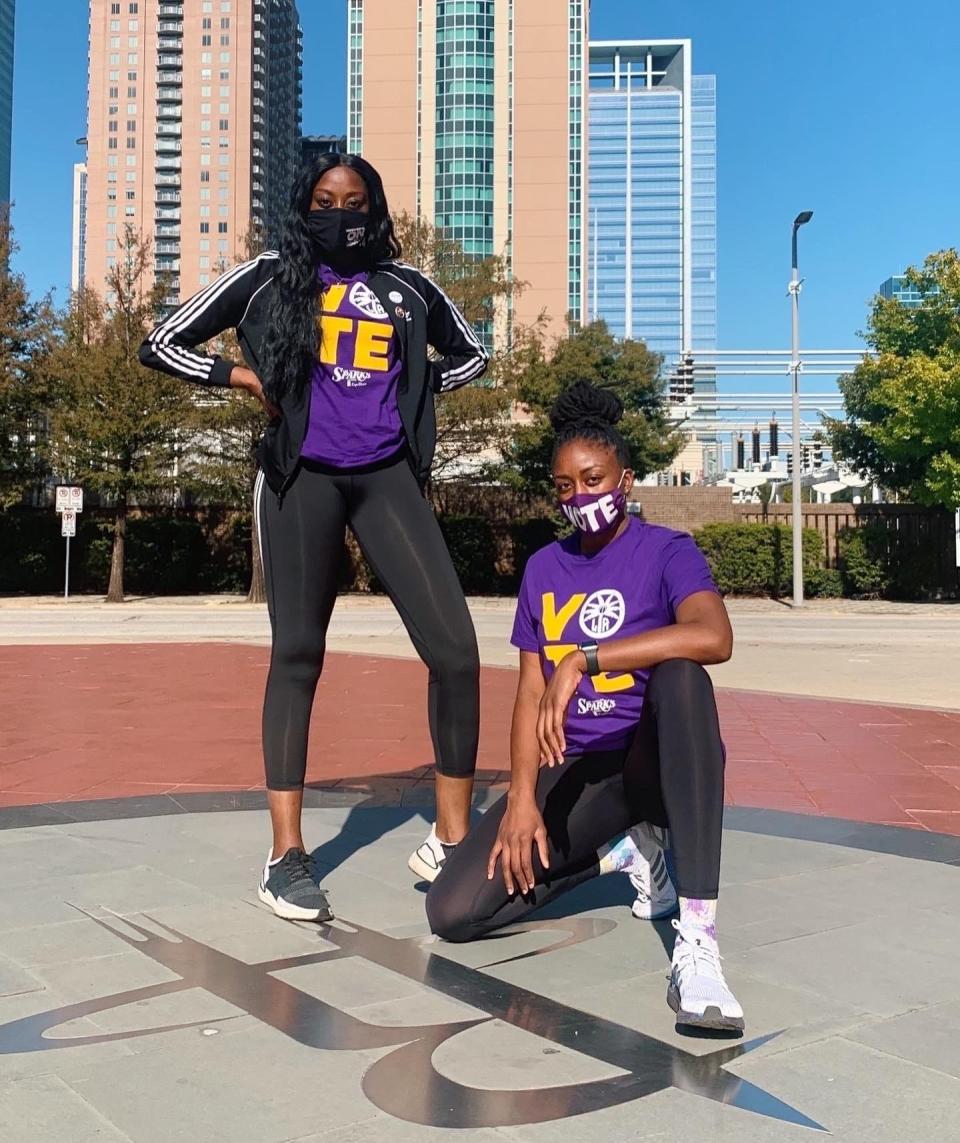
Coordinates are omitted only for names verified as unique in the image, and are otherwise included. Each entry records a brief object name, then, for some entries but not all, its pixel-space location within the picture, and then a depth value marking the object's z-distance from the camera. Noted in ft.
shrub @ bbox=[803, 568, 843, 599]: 83.61
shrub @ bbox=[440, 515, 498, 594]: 86.79
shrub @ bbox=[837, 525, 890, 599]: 83.61
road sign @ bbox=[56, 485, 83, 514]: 73.56
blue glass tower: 645.10
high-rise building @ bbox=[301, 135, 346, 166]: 466.70
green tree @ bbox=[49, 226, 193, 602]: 74.95
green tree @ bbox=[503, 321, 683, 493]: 89.35
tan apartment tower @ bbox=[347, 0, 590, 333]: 323.57
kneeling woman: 8.23
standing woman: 10.44
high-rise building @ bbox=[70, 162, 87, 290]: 623.15
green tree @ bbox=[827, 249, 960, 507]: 75.82
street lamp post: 75.72
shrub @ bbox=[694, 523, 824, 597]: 83.35
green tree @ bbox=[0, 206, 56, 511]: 78.84
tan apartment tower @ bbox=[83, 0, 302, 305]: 474.08
